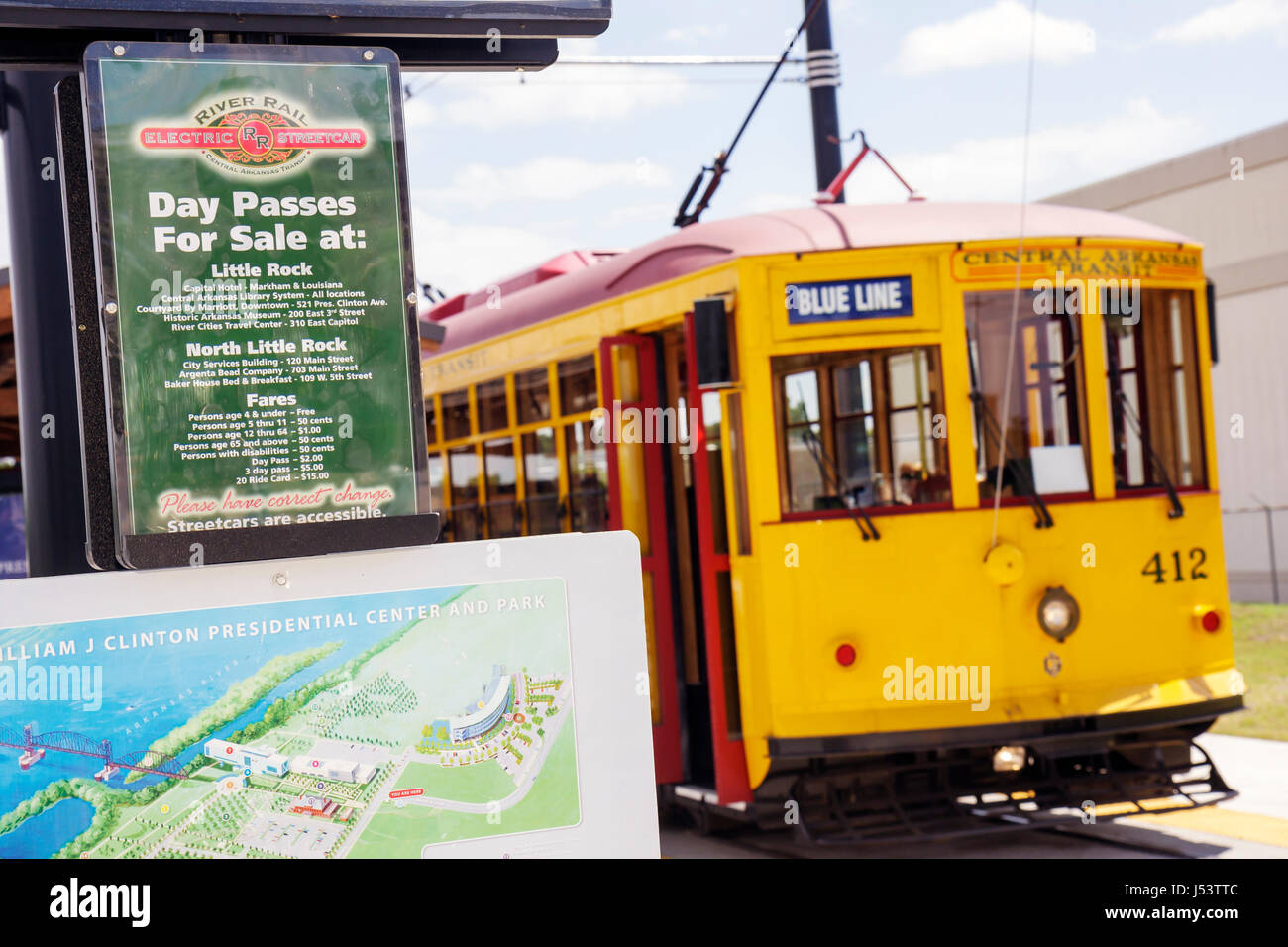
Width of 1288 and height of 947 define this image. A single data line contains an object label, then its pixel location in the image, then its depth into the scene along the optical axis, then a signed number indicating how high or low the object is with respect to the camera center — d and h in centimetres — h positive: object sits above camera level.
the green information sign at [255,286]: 208 +32
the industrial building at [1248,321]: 2105 +174
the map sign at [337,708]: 193 -28
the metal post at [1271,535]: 2009 -130
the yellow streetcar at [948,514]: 664 -24
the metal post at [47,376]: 258 +25
